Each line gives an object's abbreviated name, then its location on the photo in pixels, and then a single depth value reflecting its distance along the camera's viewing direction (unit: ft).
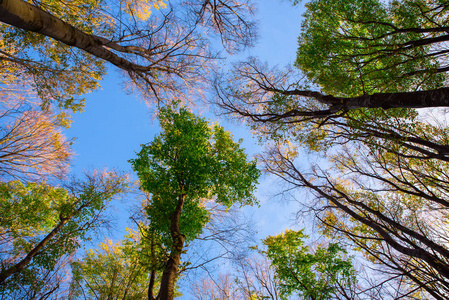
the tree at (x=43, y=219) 21.65
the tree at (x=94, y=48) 18.95
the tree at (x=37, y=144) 23.73
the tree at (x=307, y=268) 18.15
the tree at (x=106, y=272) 25.66
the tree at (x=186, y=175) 21.26
